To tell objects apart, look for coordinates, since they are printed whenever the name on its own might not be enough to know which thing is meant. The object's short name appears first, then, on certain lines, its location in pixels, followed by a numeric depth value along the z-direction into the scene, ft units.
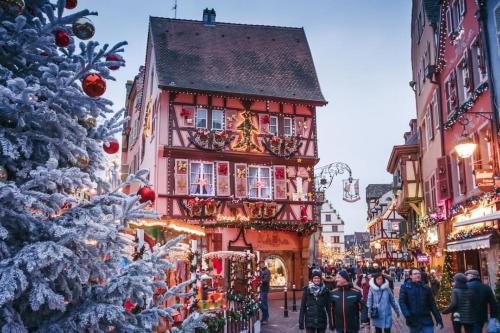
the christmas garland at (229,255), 65.61
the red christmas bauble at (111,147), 16.98
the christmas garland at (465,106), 50.66
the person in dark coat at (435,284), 65.26
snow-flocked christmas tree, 13.21
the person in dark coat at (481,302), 30.89
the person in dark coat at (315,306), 30.19
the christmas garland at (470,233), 47.39
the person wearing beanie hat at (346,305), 29.07
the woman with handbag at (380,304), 34.78
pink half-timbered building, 85.92
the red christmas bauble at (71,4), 16.93
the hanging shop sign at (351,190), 83.56
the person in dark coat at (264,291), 54.24
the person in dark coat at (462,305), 31.01
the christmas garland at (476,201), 46.21
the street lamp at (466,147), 47.96
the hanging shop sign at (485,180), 44.78
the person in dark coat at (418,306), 30.96
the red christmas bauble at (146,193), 19.93
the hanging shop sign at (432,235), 73.02
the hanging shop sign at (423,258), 85.46
